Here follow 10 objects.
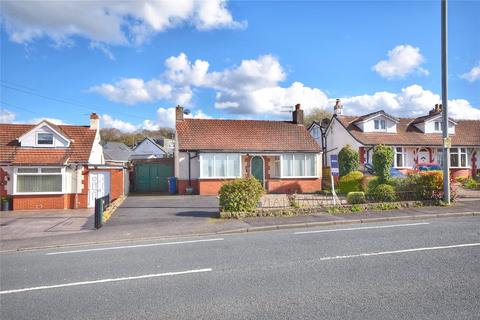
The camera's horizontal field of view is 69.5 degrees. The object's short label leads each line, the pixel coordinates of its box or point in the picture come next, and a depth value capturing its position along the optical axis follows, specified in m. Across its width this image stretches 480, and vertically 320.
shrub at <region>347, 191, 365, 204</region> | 14.43
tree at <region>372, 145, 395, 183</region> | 16.14
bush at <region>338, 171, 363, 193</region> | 19.67
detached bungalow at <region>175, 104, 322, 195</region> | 23.49
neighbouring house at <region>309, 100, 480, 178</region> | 28.57
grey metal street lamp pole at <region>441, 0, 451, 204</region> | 14.16
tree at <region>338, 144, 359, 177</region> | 23.33
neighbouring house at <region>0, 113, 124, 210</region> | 17.56
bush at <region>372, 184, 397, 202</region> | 14.48
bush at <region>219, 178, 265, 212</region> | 13.01
